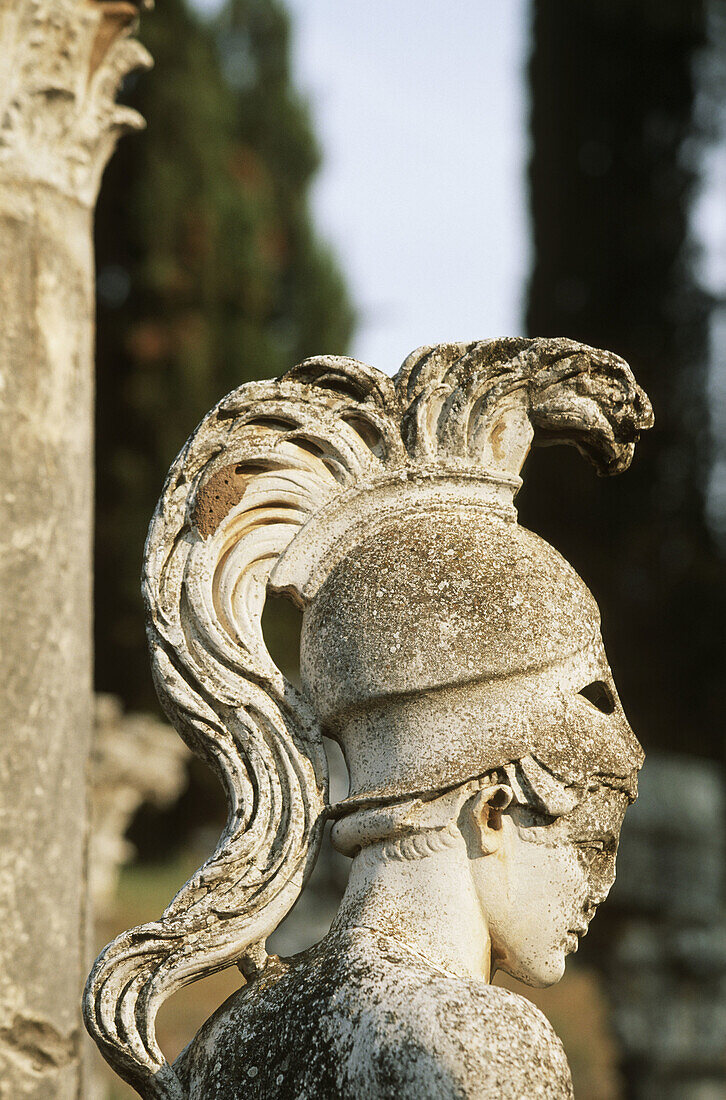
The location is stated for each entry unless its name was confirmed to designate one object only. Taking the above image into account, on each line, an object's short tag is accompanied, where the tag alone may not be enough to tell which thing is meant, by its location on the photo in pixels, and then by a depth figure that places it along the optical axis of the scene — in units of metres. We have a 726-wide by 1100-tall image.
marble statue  2.19
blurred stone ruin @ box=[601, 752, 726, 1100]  10.92
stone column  3.09
